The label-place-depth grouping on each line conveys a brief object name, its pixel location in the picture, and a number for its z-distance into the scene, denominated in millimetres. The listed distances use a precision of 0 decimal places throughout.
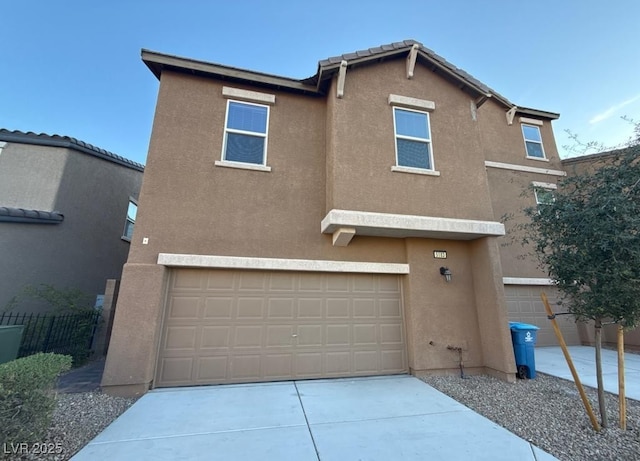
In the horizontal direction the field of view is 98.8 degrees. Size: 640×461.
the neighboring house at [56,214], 7949
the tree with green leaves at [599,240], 3691
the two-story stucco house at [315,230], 5906
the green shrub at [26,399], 3035
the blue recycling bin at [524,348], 6397
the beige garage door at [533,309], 9492
